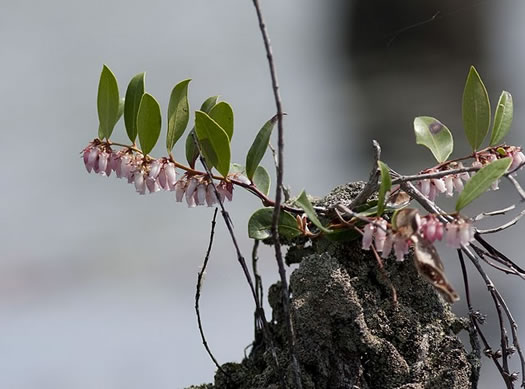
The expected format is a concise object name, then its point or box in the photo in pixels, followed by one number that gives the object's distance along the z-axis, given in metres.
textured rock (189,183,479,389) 2.04
